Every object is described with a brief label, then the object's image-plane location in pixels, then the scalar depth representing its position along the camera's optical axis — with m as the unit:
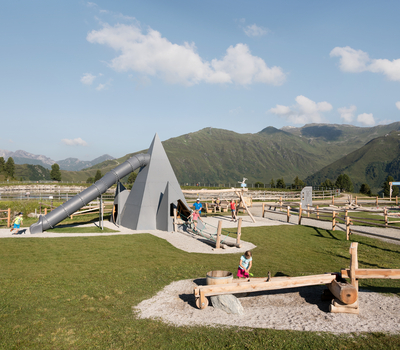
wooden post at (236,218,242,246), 13.96
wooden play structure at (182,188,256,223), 20.88
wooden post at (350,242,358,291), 7.05
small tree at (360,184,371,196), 63.99
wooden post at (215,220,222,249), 13.88
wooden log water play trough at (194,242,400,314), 6.59
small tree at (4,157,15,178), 88.62
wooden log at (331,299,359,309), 6.59
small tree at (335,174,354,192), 76.53
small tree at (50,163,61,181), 96.12
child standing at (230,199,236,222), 21.84
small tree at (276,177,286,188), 84.14
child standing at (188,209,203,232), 17.65
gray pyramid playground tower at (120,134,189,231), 18.61
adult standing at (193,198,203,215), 19.21
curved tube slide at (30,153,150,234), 16.94
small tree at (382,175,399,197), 65.94
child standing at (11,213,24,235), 16.23
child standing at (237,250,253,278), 8.44
